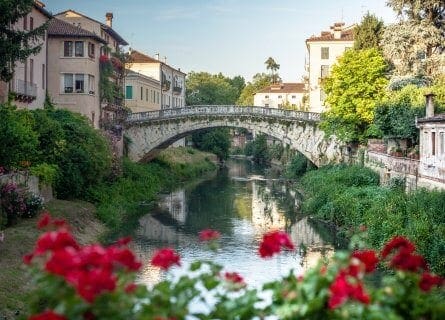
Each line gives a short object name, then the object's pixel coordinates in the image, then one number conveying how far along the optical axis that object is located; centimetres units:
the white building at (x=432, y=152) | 3045
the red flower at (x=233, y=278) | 699
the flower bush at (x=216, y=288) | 567
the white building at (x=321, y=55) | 7375
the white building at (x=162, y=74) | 7712
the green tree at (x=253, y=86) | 13765
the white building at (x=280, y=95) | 11712
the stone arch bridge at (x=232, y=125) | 5600
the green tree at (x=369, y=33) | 5478
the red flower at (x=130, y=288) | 611
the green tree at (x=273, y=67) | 15388
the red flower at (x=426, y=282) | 697
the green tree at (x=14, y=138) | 2644
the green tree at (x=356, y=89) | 4984
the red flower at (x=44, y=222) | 743
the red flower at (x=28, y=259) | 645
